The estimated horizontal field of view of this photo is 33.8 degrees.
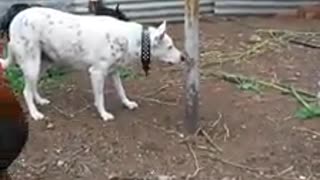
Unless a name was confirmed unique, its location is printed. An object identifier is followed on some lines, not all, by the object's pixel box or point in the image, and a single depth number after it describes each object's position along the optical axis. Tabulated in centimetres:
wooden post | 322
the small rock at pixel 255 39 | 456
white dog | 346
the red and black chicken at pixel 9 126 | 186
